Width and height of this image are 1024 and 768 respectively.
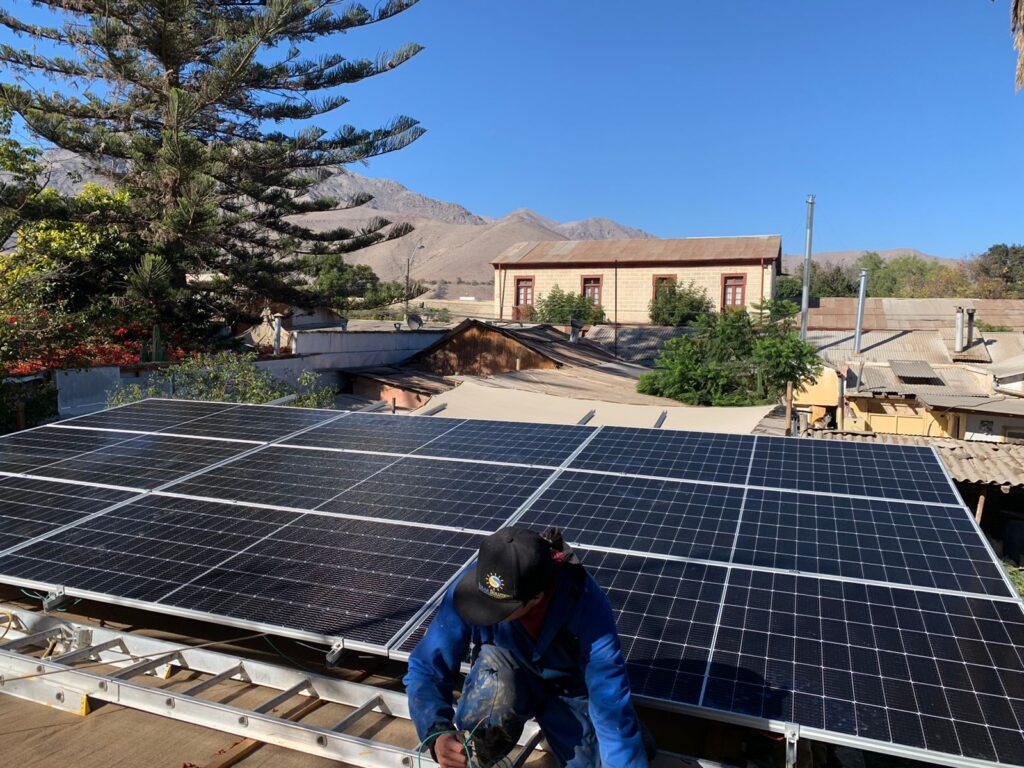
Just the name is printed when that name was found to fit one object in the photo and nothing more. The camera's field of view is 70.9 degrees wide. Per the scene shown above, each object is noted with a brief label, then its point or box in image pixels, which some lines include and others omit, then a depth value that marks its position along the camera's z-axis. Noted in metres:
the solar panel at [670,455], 5.04
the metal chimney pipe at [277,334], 19.00
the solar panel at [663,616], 2.81
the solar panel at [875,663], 2.52
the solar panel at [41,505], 4.57
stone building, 40.59
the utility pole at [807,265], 28.33
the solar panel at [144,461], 5.43
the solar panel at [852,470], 4.60
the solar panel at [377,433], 5.99
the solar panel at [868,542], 3.55
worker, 2.25
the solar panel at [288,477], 4.89
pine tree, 16.47
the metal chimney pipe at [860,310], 26.94
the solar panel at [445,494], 4.37
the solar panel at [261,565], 3.39
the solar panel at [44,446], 5.97
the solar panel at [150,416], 7.07
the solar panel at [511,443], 5.58
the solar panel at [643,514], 3.92
